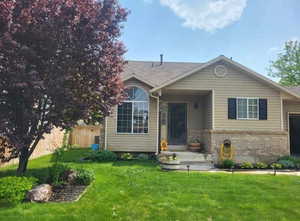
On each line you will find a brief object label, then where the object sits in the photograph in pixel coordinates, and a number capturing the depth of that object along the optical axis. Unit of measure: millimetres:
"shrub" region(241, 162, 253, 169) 8633
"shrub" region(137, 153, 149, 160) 10391
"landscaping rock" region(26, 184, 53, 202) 4383
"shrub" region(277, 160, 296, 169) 8750
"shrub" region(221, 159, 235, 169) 8602
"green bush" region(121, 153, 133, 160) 10227
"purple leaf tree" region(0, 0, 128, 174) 4676
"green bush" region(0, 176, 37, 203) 4238
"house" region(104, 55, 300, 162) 9930
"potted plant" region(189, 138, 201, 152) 11143
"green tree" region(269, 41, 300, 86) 27744
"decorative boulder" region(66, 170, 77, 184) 5566
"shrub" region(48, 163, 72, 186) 5382
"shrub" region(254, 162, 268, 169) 8742
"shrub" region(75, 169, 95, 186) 5559
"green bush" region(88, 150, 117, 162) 9820
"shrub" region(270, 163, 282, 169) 8611
